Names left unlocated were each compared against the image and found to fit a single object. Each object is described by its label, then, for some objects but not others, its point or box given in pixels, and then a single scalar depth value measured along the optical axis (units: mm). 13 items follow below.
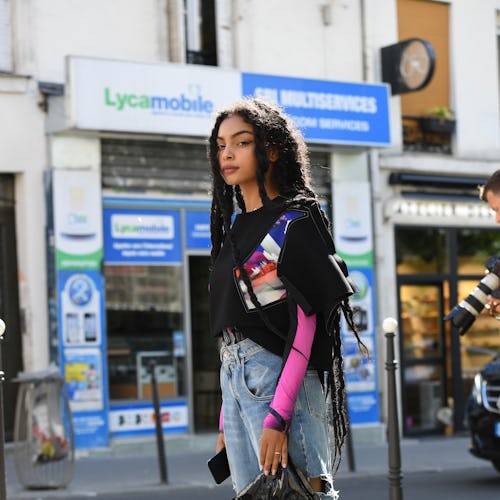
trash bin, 10648
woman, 3582
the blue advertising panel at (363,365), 16391
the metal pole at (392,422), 7707
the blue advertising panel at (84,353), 13898
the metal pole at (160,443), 11120
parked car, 10945
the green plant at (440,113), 18219
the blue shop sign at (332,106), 15422
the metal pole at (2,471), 5484
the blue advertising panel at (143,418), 14328
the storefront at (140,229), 13914
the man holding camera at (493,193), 4738
